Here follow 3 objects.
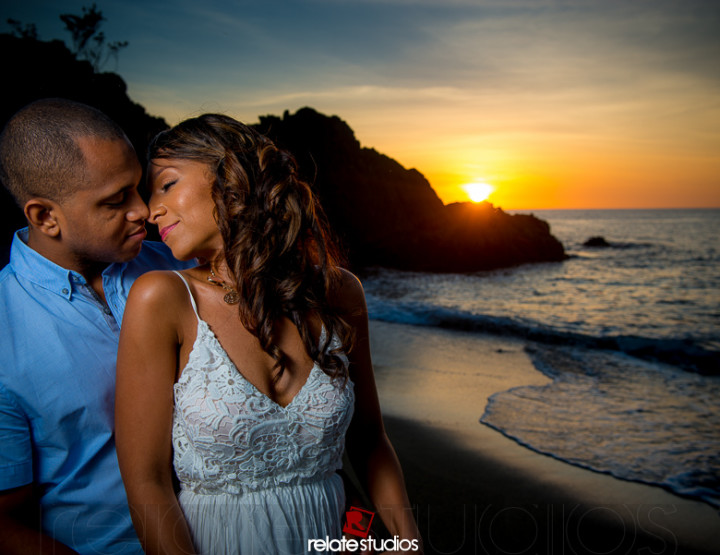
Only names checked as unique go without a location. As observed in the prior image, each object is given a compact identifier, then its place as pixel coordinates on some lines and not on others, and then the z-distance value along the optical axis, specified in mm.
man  1466
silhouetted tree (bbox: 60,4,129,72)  16875
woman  1436
